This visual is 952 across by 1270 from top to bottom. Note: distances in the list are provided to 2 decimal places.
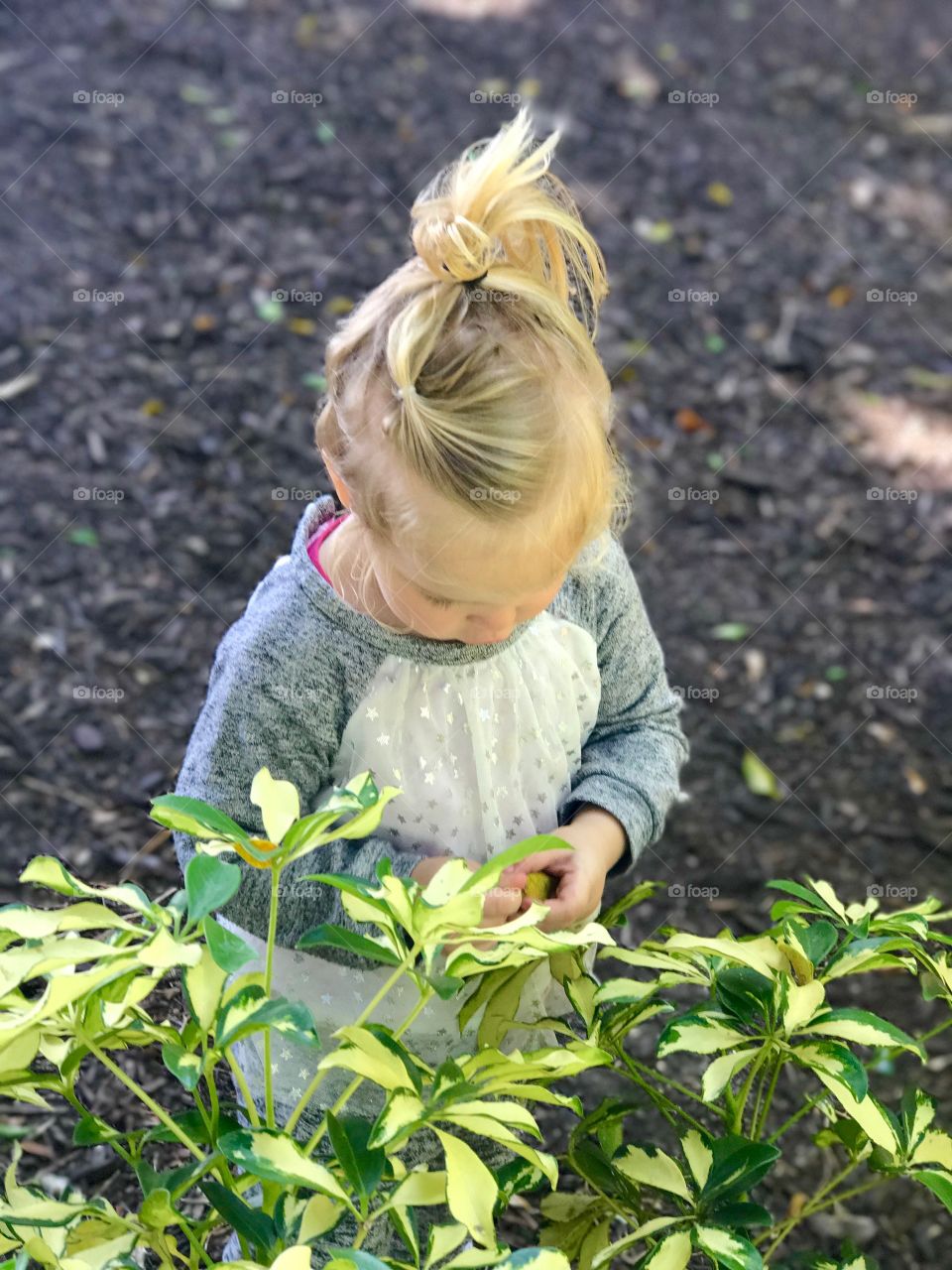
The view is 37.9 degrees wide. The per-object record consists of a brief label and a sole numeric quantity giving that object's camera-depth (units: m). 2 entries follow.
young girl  1.33
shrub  1.04
